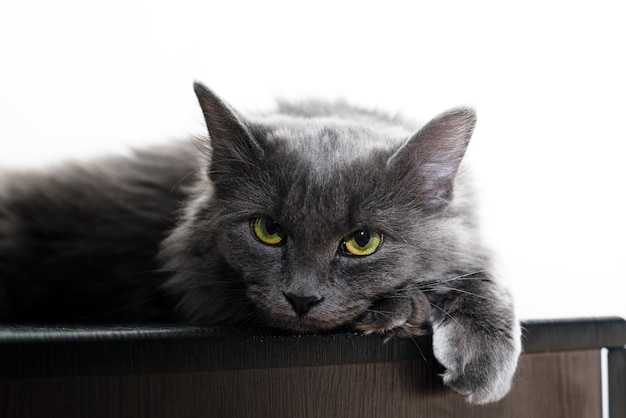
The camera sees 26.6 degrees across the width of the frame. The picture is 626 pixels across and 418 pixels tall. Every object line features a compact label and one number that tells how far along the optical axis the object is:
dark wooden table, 0.47
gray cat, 0.54
